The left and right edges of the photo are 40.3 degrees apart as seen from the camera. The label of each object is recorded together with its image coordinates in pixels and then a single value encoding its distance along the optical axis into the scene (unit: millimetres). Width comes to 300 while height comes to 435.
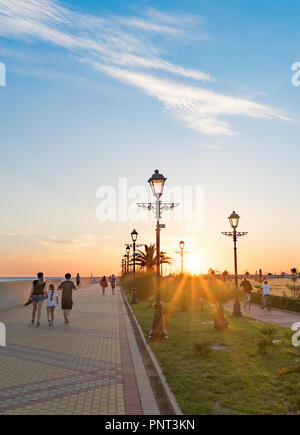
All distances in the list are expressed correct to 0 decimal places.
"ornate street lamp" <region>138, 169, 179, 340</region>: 12000
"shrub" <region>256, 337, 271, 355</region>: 9820
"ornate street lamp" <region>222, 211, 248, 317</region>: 18406
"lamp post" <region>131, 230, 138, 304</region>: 26845
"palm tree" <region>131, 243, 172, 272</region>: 49719
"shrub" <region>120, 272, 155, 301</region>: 30547
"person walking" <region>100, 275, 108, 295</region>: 38938
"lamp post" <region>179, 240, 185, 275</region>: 30253
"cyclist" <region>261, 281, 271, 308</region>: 21469
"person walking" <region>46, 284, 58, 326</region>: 15050
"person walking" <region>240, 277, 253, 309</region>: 22228
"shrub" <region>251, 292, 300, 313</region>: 20578
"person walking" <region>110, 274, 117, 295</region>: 40469
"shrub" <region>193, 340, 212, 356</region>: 9500
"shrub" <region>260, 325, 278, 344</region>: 11000
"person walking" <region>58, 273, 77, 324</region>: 15289
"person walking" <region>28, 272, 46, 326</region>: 14508
